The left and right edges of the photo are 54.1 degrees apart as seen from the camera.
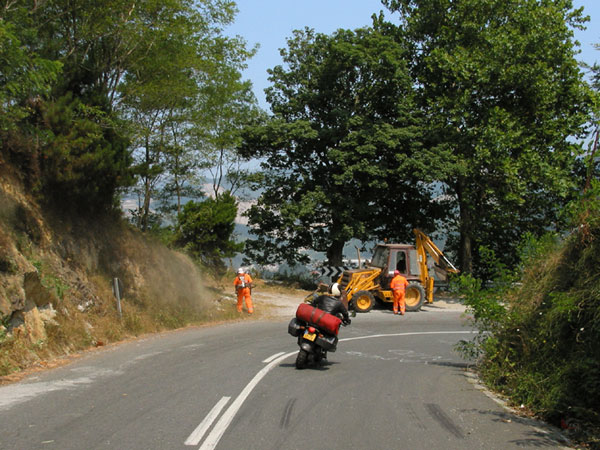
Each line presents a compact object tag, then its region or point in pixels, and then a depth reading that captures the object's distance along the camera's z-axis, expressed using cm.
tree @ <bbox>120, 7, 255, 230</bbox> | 1845
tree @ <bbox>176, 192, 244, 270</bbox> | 2567
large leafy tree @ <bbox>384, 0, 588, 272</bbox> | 2642
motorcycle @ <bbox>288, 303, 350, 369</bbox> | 1059
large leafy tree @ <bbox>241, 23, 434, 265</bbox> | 2911
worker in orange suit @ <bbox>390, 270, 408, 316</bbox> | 2288
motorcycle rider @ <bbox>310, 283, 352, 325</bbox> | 1091
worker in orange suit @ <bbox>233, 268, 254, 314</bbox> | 2141
